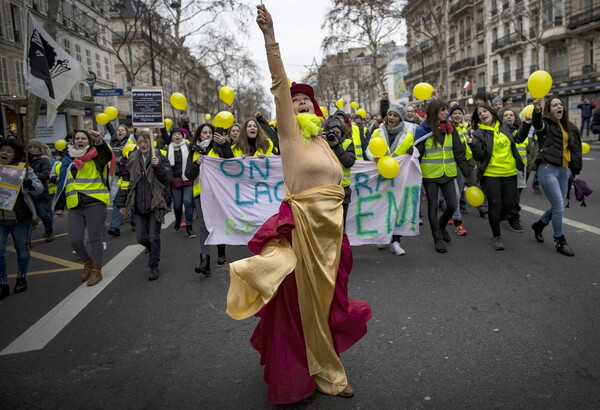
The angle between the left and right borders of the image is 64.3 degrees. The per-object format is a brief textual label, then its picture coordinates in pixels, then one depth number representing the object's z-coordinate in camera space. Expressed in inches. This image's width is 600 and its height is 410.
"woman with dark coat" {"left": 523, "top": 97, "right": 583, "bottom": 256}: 222.2
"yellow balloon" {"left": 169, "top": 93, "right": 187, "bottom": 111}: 318.7
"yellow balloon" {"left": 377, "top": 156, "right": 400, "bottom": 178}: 236.1
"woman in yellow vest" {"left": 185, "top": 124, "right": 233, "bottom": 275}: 224.5
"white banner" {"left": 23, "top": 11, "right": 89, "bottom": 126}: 221.6
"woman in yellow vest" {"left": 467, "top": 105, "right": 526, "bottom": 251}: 233.0
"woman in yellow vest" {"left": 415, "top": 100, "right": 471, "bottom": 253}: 245.9
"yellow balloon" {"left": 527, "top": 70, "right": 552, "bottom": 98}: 209.0
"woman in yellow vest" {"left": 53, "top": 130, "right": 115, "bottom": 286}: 218.1
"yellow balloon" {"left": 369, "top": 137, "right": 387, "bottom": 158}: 232.4
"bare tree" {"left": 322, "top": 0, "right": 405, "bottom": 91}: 1178.0
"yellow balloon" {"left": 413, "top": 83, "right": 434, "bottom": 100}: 266.2
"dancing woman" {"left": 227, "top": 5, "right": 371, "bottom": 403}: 104.0
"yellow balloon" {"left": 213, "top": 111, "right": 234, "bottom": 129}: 266.4
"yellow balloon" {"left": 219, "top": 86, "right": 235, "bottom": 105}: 299.3
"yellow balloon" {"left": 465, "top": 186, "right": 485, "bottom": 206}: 261.3
